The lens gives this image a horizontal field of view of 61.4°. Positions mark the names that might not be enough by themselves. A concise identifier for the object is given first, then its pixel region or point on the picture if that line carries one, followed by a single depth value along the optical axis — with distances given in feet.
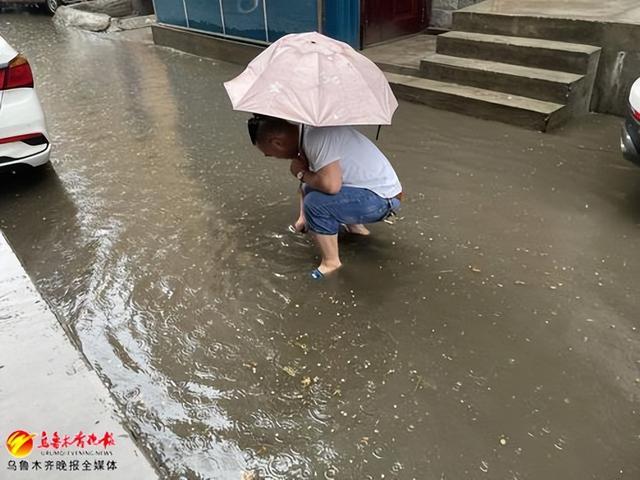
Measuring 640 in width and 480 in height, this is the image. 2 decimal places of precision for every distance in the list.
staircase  17.44
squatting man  9.04
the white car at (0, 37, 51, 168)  12.58
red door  23.61
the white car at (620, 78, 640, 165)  11.30
